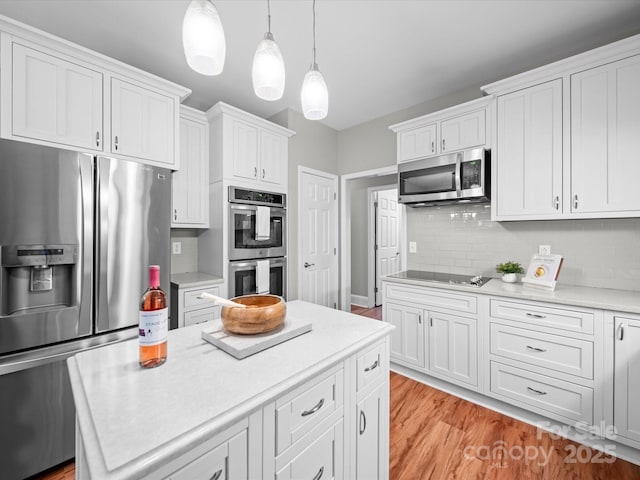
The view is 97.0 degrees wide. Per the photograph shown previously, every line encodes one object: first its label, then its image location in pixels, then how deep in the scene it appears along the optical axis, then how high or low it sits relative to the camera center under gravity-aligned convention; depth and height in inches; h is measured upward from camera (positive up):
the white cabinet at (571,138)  74.4 +29.2
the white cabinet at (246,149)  107.7 +36.4
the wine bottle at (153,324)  34.5 -10.5
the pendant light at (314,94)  49.9 +25.9
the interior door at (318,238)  136.3 +0.3
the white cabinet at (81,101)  63.2 +35.9
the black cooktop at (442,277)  96.3 -14.7
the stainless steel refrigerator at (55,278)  59.9 -9.4
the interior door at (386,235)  198.8 +2.6
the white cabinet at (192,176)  105.2 +24.3
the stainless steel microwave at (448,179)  96.5 +21.8
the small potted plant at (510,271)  95.3 -11.0
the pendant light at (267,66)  43.9 +27.1
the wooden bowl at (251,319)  40.5 -11.6
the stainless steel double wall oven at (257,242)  108.6 -1.4
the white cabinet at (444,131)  98.7 +40.5
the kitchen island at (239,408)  24.4 -16.9
